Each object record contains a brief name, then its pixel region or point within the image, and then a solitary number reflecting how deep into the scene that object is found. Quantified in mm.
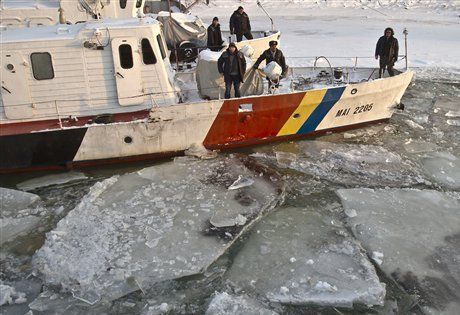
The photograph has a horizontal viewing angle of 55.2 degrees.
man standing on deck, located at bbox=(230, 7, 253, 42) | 10094
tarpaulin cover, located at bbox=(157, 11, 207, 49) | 10039
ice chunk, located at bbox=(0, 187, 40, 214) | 5832
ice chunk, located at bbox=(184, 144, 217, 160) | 7086
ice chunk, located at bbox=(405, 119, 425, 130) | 8234
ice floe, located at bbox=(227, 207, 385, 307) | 4234
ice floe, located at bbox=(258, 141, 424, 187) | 6441
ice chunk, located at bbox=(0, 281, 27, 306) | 4215
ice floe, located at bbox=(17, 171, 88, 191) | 6516
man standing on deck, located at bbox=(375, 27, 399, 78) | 8165
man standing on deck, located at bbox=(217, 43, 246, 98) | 6949
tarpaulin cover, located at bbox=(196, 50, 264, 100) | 7316
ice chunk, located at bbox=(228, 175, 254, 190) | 6176
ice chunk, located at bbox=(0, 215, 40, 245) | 5234
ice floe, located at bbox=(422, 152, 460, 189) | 6387
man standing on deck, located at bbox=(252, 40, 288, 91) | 7412
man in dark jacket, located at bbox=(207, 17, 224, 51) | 9211
